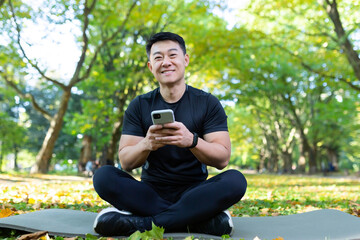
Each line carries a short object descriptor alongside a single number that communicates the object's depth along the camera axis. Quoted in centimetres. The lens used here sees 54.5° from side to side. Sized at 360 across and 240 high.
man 289
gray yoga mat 281
